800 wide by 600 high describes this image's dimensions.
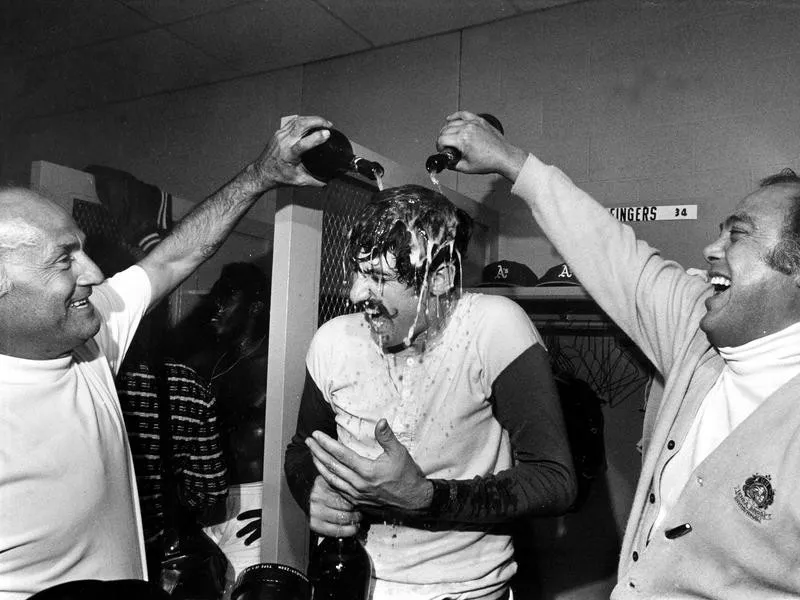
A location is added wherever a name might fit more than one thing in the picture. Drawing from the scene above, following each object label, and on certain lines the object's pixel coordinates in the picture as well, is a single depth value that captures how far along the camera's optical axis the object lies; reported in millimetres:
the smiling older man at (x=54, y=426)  987
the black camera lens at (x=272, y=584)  865
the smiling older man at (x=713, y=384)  982
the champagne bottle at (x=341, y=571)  1195
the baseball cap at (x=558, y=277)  2281
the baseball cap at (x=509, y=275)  2368
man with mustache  1144
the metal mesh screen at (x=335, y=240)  1437
